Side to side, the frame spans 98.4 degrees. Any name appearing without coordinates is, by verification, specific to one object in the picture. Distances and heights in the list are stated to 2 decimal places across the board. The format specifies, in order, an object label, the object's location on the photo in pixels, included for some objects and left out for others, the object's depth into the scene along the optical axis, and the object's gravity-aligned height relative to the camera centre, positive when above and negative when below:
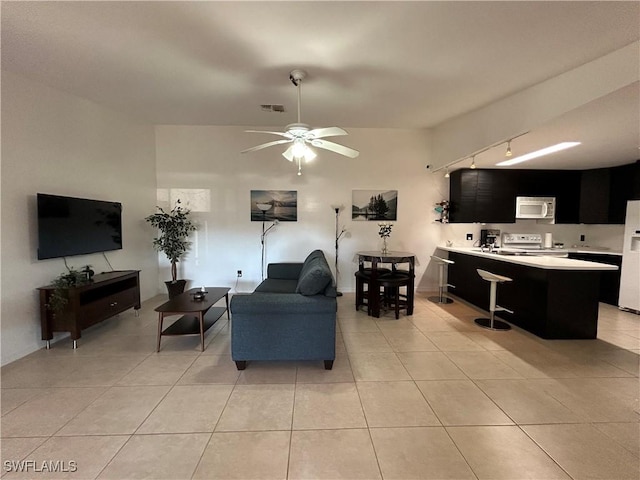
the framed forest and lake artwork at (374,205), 5.34 +0.40
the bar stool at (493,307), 3.60 -1.06
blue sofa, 2.49 -0.92
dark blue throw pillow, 2.50 -0.52
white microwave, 5.02 +0.37
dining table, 4.00 -0.60
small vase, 4.36 -0.33
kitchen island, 3.21 -0.81
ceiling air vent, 4.01 +1.70
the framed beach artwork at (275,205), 5.27 +0.36
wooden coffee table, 2.99 -0.97
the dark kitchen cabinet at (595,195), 4.78 +0.61
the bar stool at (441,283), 4.77 -1.01
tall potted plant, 4.77 -0.28
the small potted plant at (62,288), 2.89 -0.73
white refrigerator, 4.16 -0.46
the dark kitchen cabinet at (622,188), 4.38 +0.68
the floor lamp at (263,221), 5.23 +0.05
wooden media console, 2.98 -0.99
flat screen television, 2.98 -0.07
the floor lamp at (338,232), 5.35 -0.14
